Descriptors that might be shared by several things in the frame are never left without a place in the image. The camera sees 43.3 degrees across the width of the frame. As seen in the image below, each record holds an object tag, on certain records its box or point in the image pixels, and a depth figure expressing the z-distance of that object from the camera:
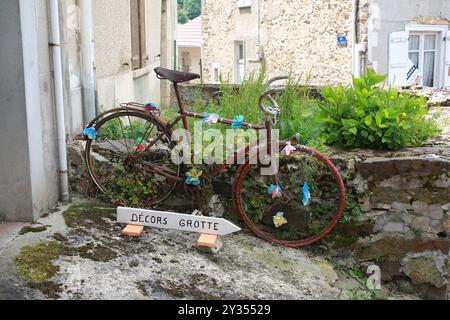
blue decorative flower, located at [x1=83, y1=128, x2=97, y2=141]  4.72
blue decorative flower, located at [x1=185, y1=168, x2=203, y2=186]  4.55
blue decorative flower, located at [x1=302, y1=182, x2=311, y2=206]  4.42
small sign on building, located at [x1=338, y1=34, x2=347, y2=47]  12.64
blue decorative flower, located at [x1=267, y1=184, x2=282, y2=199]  4.43
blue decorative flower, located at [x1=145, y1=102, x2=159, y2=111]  4.62
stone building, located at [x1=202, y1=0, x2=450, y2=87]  12.19
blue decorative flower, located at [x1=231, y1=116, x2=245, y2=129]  4.38
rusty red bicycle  4.46
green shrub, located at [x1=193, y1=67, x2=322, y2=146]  5.12
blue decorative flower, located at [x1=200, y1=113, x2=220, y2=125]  4.37
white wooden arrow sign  4.18
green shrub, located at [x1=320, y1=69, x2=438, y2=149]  4.76
